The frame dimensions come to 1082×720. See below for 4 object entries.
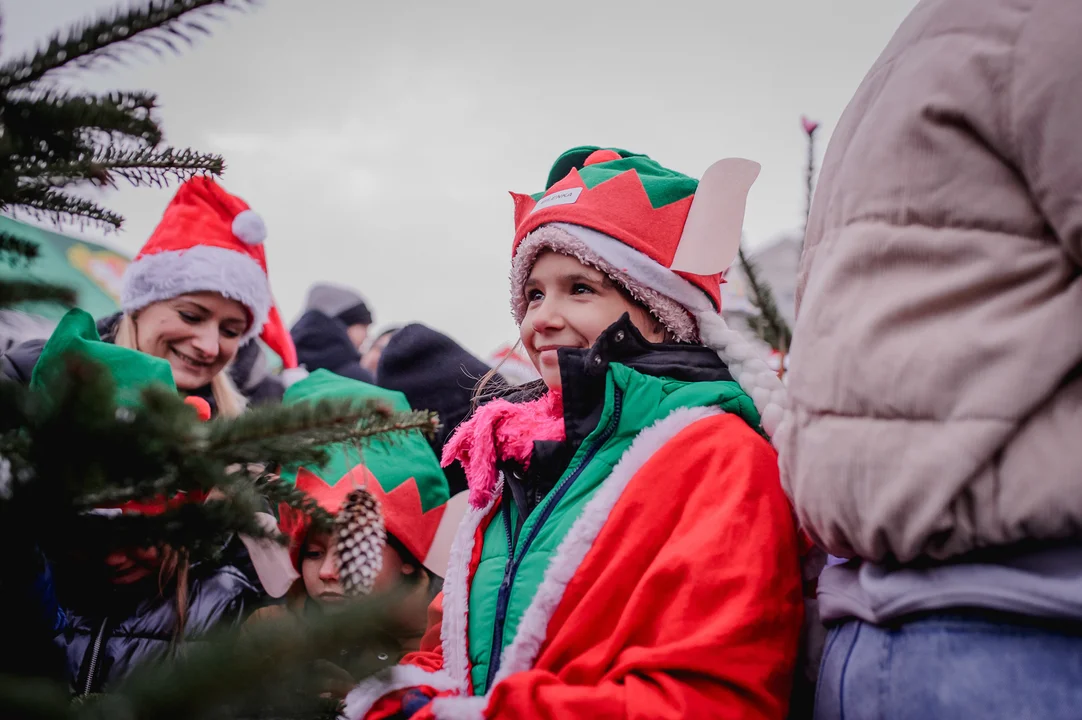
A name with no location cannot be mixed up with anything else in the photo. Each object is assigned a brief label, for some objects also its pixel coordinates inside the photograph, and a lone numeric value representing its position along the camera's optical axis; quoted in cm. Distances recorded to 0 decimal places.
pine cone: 107
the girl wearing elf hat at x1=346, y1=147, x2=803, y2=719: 132
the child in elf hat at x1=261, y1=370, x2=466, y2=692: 246
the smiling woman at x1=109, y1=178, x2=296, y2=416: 297
